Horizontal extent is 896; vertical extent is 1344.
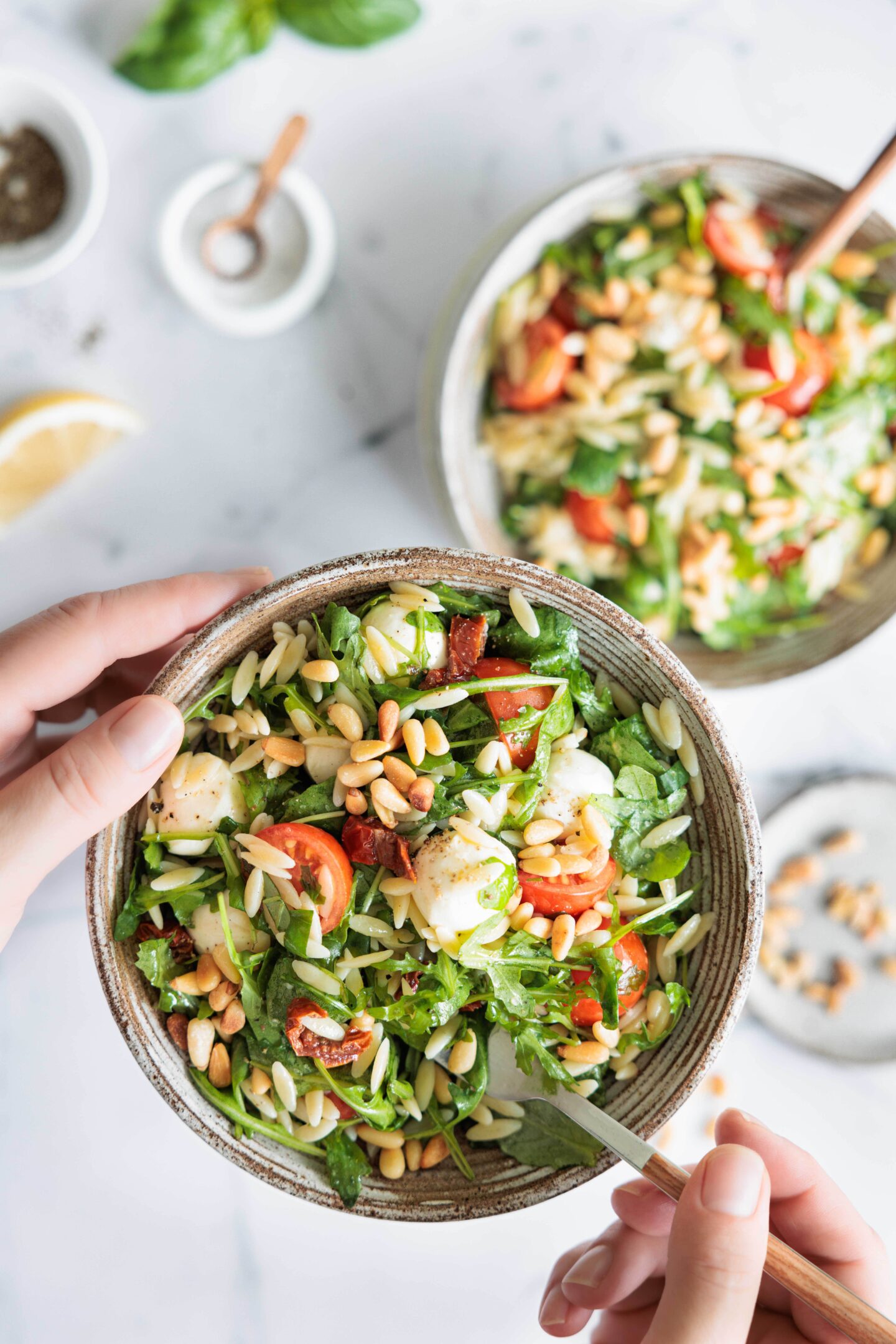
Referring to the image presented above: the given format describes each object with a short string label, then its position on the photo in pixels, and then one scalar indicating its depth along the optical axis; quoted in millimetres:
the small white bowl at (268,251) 603
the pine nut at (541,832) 490
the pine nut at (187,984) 493
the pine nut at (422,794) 486
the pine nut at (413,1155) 507
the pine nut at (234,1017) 494
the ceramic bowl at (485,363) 564
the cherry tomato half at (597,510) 595
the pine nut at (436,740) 490
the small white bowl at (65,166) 589
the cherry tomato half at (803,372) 591
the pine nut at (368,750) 484
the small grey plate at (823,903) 629
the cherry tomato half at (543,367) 583
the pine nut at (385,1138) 504
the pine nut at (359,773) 485
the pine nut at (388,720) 487
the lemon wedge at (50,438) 589
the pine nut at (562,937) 486
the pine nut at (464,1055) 497
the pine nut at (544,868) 486
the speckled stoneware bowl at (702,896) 481
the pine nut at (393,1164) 501
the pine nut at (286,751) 492
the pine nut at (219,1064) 498
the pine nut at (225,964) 493
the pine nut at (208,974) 491
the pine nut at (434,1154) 507
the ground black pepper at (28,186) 599
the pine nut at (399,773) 487
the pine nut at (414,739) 487
